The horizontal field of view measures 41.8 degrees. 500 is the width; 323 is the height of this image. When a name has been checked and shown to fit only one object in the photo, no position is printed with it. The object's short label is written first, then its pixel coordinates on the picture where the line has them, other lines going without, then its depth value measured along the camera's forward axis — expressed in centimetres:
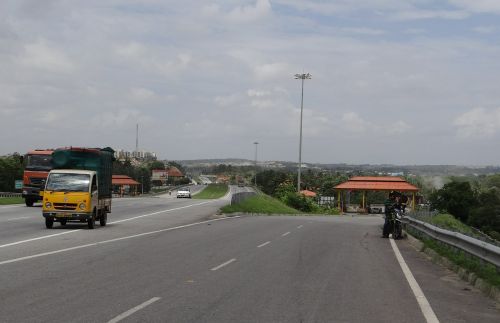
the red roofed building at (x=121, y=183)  10569
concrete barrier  4769
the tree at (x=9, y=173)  11078
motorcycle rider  2545
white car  8225
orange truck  3888
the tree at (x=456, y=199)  11294
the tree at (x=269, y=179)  15591
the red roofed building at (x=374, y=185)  7444
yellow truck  2428
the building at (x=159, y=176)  18350
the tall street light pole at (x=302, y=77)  8281
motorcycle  2608
